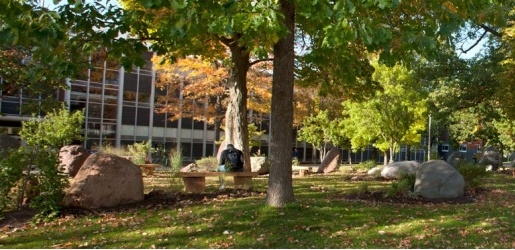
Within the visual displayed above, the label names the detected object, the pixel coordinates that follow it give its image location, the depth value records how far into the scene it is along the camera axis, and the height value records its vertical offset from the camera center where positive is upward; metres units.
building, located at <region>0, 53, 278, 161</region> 33.94 +2.54
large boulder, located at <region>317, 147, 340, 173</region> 24.56 -0.36
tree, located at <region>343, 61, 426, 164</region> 27.41 +2.62
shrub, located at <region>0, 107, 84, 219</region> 8.51 -0.57
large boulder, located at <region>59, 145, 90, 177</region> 16.27 -0.36
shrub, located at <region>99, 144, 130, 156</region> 21.23 -0.16
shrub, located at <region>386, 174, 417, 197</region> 10.95 -0.67
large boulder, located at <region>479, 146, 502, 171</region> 32.58 +0.08
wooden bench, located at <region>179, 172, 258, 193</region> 10.99 -0.64
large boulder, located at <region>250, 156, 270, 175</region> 19.96 -0.51
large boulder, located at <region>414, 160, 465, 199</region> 10.73 -0.55
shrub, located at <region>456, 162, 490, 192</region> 12.54 -0.37
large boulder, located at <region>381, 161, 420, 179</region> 18.78 -0.44
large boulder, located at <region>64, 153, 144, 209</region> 9.22 -0.71
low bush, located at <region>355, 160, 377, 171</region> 25.90 -0.52
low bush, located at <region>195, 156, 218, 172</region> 17.89 -0.51
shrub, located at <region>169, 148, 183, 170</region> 12.10 -0.33
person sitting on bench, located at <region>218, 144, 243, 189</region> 11.87 -0.23
